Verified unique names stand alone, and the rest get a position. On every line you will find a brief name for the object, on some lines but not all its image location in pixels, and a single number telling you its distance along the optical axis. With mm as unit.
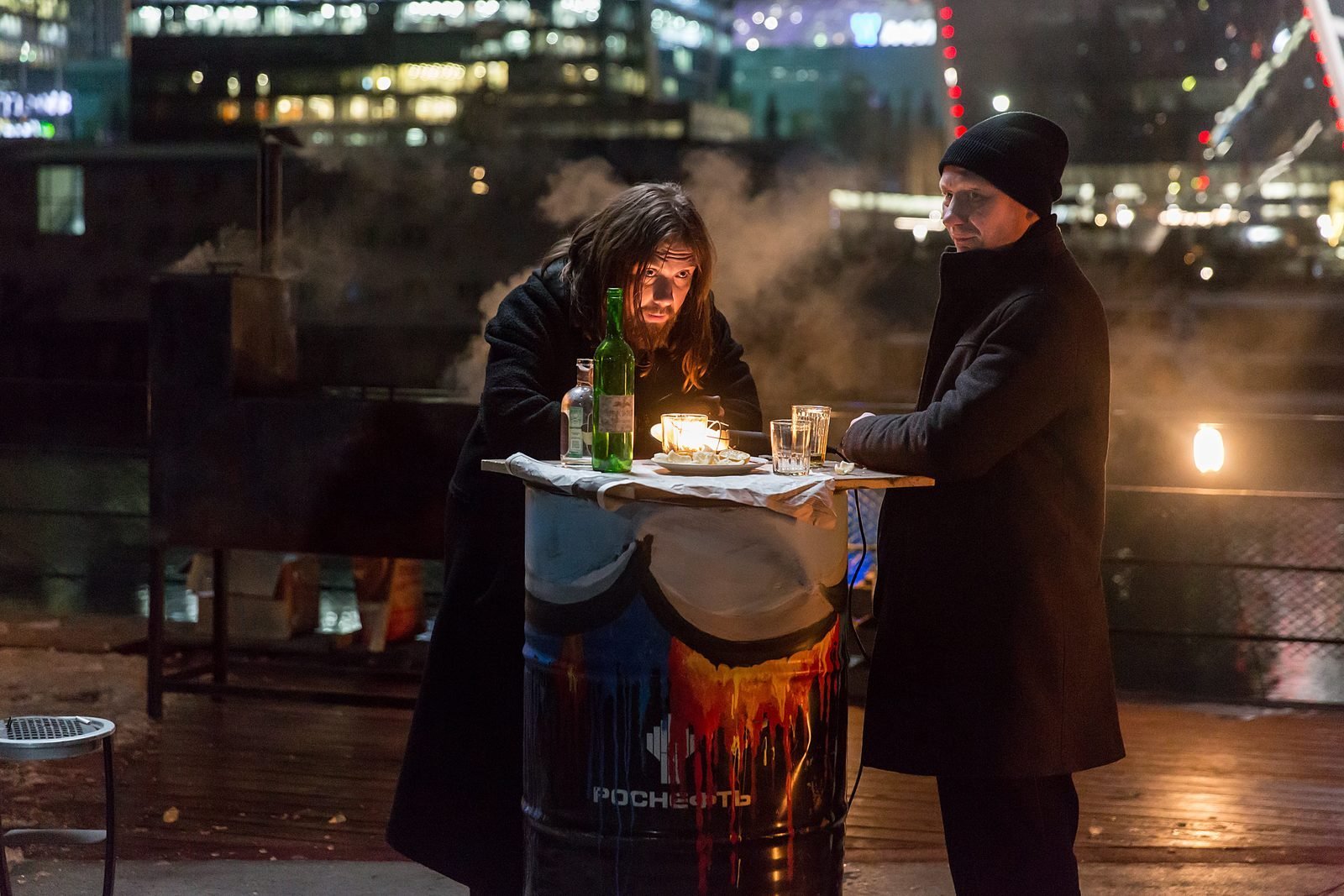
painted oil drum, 2557
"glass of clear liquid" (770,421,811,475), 2859
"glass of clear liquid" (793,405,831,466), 2873
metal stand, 5762
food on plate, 2803
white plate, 2707
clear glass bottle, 2916
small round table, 3143
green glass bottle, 2752
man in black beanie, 2838
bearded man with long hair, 3150
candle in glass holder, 2859
